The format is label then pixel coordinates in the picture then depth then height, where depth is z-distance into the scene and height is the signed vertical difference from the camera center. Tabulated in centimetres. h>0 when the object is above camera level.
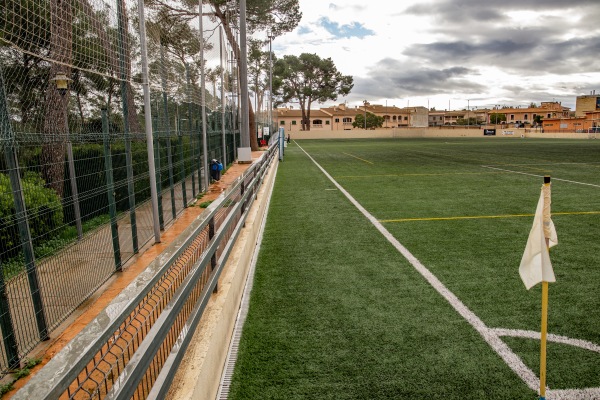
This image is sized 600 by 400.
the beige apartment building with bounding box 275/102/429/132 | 11344 +179
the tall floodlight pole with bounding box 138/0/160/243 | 563 +15
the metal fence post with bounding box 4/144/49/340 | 332 -81
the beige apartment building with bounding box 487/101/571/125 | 13850 +228
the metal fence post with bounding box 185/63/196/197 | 978 +32
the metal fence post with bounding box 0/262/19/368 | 312 -139
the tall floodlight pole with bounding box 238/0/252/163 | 1550 +78
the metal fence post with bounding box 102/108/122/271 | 509 -71
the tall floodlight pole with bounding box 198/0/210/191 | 1067 +119
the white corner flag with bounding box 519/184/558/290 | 297 -83
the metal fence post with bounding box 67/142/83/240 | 442 -65
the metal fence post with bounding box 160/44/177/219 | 797 -5
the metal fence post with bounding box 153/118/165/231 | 723 -85
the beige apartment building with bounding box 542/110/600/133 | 8864 -80
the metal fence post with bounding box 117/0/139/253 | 527 +5
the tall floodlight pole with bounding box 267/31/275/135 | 3218 +465
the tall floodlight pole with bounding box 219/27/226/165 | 1367 +177
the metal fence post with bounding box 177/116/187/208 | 862 -69
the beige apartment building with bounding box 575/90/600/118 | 10125 +336
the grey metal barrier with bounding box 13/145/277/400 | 125 -89
